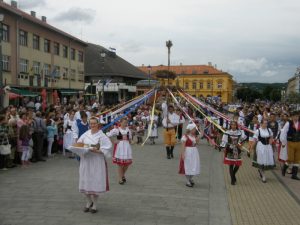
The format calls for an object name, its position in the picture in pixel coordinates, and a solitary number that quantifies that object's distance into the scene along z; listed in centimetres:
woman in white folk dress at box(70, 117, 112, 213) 588
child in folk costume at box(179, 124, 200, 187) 785
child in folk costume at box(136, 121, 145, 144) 1513
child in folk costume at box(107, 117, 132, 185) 801
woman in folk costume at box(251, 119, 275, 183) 857
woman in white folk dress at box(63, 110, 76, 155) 1170
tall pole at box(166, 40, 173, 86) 1218
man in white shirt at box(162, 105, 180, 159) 1150
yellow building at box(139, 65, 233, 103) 8385
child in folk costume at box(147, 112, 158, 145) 1491
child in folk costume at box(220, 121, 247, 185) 818
